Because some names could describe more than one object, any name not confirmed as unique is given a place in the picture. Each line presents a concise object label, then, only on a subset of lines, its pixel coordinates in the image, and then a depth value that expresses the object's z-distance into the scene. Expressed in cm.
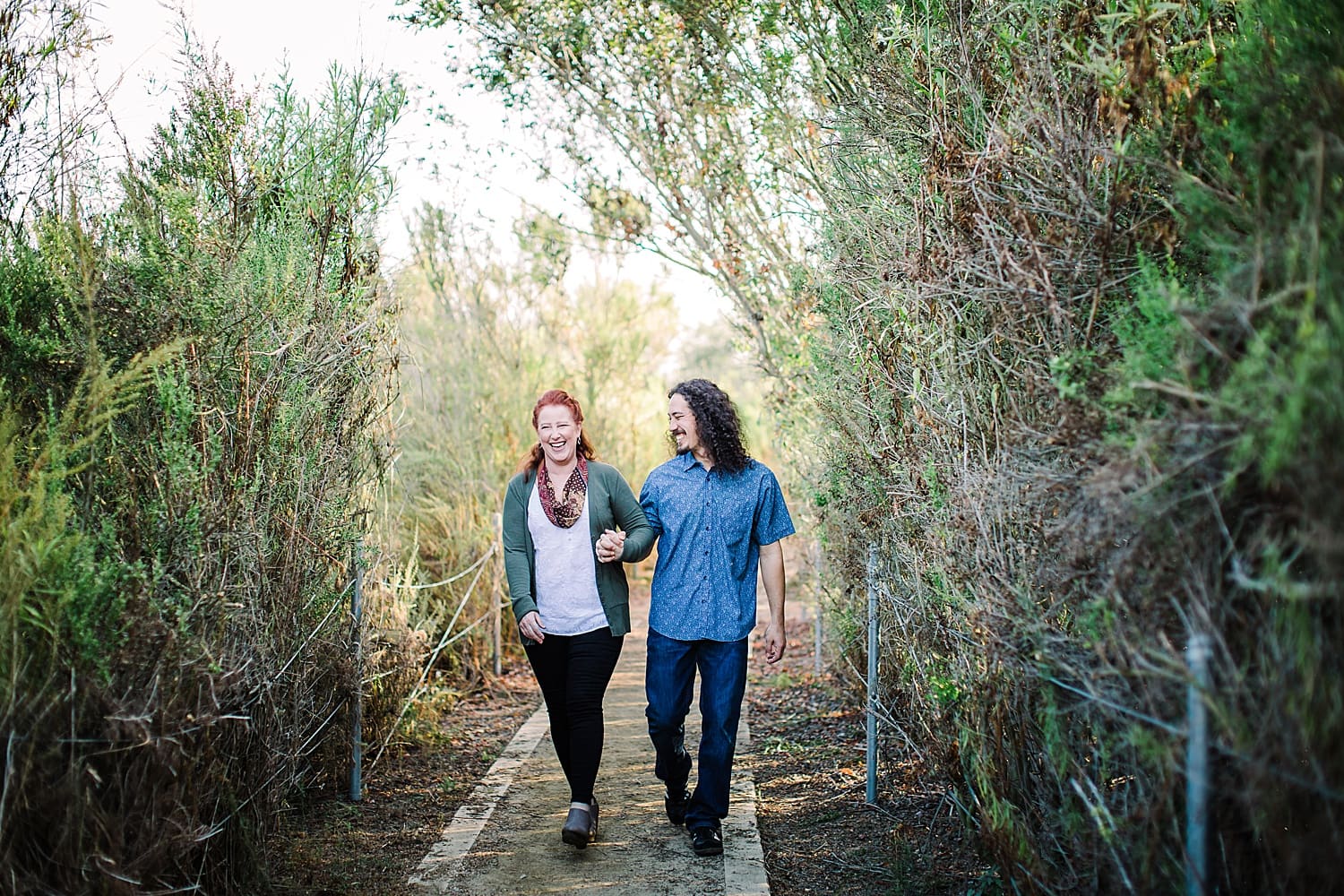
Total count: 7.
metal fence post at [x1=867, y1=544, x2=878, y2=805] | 485
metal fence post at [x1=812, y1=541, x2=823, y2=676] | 799
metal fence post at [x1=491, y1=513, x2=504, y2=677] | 812
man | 435
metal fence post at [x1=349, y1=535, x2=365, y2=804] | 484
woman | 436
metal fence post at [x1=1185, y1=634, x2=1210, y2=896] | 218
